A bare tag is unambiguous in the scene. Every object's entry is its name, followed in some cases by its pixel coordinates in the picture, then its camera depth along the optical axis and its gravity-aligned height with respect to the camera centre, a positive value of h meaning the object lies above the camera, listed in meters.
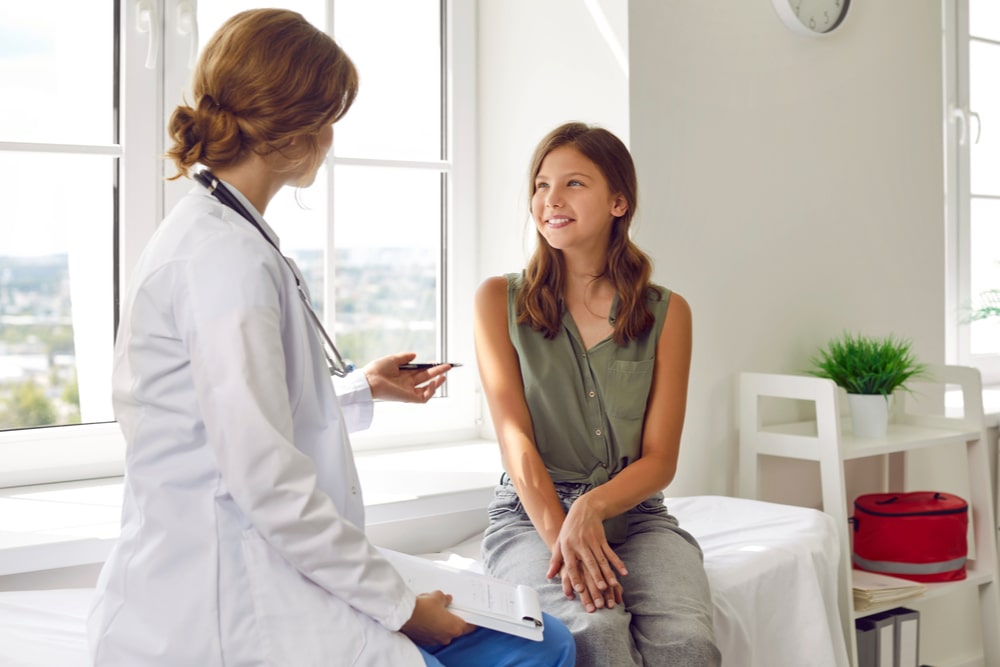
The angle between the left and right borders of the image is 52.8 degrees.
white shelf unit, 2.12 -0.25
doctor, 0.99 -0.11
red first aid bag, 2.24 -0.46
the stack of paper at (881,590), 2.13 -0.55
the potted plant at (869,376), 2.33 -0.10
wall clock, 2.43 +0.79
